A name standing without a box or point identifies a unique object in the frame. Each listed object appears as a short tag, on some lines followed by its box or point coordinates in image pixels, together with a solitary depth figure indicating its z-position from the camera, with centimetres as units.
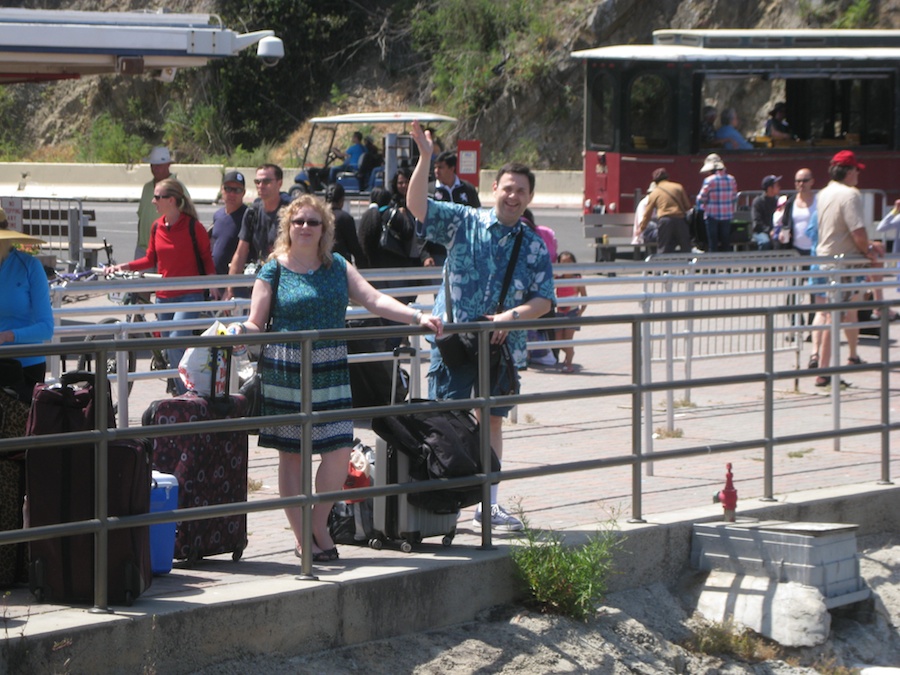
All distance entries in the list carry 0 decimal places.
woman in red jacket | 1998
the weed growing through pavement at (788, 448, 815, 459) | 1850
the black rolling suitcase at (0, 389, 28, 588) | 1080
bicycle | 1653
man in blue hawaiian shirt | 1313
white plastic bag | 1228
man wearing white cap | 2323
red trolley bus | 4869
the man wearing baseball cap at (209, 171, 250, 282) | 2209
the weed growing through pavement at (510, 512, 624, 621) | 1223
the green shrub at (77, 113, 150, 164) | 8600
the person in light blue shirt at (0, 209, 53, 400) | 1201
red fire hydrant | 1415
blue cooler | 1134
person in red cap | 2375
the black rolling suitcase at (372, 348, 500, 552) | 1220
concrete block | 1327
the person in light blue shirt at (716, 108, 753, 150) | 4944
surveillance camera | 2801
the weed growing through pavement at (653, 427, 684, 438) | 1942
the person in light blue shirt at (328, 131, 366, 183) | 6041
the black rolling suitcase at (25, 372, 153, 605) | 1023
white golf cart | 5481
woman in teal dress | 1170
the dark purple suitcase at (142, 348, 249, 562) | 1167
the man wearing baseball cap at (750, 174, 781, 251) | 3875
